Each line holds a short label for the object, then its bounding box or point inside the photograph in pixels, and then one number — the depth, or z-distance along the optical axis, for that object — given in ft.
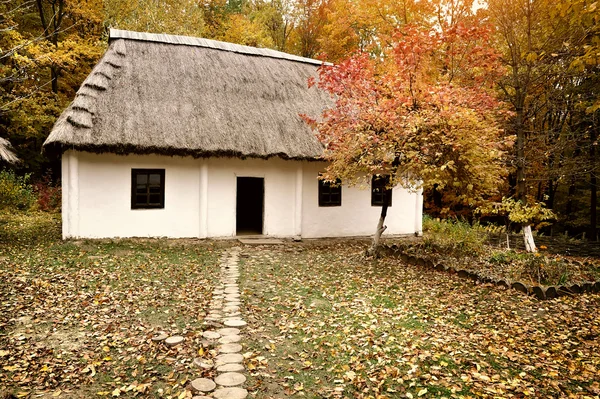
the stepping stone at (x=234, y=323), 18.72
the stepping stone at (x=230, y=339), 16.88
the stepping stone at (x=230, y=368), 14.48
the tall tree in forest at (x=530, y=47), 36.94
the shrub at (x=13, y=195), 55.98
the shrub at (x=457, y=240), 35.22
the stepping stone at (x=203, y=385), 13.12
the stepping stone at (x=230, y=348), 16.04
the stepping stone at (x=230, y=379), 13.58
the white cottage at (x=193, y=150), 37.14
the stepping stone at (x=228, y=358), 15.10
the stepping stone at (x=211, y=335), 17.33
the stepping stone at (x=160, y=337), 17.03
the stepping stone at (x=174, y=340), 16.65
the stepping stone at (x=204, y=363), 14.67
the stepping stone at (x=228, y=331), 17.79
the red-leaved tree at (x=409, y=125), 28.22
